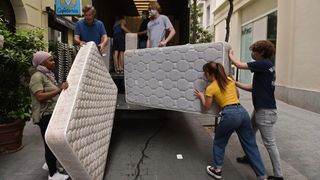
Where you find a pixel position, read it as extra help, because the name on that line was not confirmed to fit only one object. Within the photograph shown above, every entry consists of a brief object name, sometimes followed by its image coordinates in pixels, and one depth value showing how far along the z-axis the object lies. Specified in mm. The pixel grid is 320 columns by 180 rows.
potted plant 3358
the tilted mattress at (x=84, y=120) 2141
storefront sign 7411
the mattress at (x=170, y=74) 2960
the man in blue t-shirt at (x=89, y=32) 3874
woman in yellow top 2706
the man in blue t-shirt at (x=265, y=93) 2685
